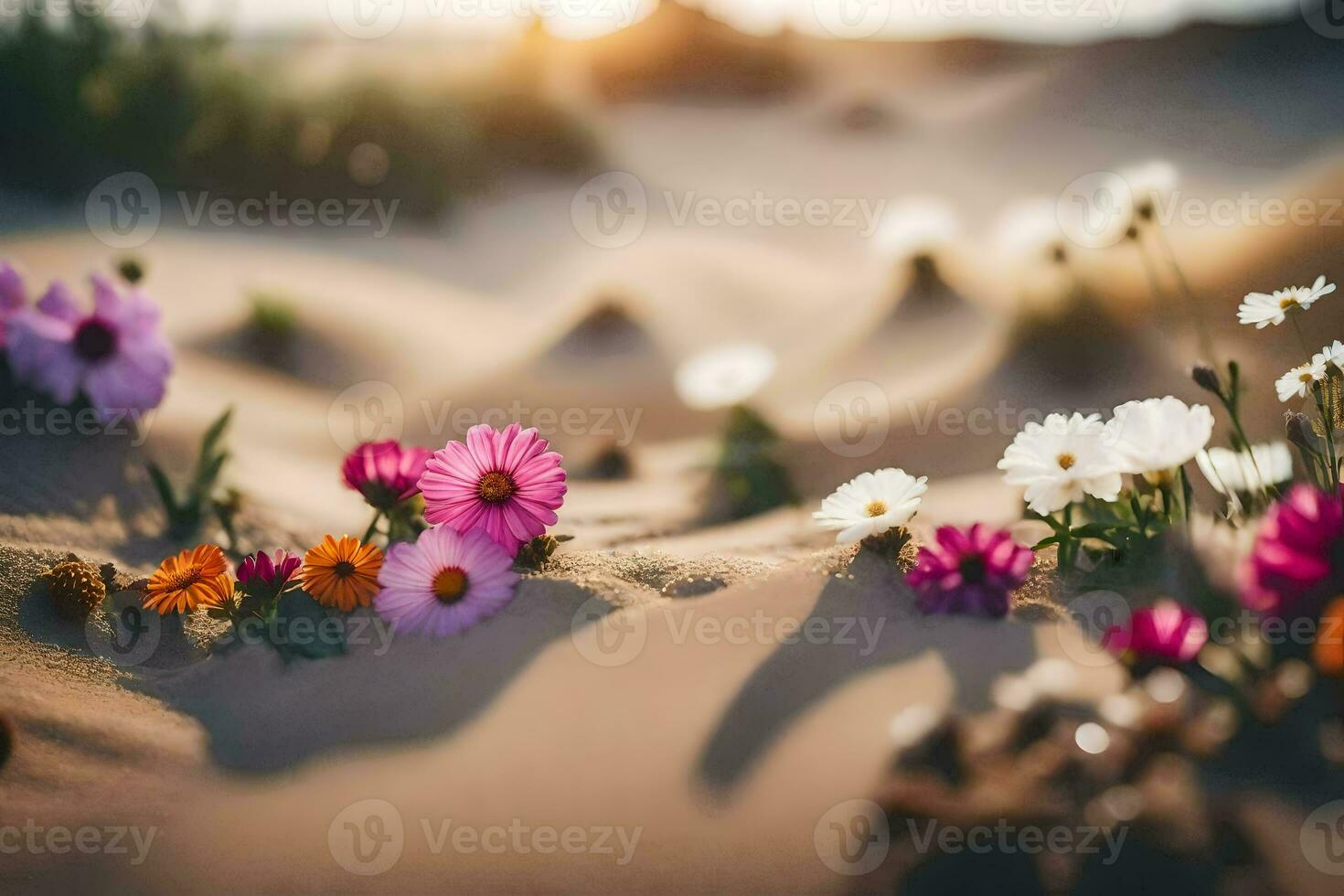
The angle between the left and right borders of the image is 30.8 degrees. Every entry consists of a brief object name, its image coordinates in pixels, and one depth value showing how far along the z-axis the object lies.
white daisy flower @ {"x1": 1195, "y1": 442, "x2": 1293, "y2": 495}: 1.00
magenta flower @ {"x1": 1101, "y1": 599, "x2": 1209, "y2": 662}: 0.90
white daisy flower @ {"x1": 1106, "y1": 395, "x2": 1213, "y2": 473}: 0.95
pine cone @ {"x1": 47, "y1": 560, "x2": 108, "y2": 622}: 1.02
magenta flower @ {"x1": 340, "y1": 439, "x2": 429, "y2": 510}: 1.03
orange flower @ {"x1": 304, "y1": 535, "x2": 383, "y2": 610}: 1.00
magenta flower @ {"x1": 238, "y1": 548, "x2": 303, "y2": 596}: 1.00
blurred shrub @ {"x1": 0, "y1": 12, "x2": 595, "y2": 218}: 1.82
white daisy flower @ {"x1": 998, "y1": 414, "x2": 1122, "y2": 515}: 0.97
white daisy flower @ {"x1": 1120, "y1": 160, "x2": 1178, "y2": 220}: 1.16
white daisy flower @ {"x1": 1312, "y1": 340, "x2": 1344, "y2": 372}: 1.00
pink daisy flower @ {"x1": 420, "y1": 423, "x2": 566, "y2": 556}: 1.01
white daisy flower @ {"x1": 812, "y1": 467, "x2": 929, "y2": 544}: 1.00
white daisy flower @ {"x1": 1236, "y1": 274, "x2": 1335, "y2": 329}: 1.02
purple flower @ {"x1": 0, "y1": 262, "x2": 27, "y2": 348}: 1.12
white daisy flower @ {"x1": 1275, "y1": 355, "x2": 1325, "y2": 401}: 1.00
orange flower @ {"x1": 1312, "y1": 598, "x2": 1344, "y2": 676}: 0.87
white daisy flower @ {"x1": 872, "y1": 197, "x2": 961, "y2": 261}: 1.69
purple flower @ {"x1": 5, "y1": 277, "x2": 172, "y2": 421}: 1.11
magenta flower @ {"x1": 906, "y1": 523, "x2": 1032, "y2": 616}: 0.97
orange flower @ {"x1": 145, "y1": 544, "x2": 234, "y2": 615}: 1.00
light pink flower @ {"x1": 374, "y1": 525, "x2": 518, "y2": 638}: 0.99
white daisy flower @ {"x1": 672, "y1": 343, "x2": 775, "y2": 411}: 1.29
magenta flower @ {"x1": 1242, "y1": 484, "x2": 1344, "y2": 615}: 0.89
